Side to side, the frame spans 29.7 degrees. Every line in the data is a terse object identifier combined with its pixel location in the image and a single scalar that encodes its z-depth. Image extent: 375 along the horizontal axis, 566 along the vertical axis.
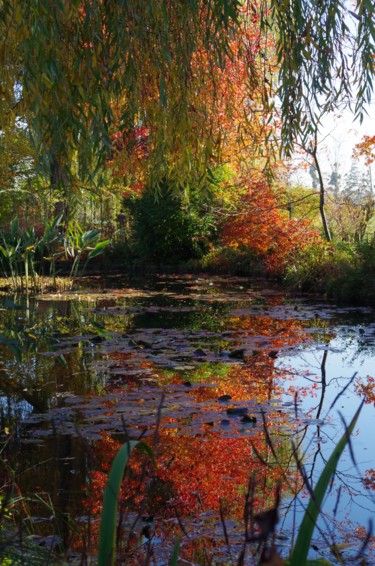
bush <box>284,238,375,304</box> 12.44
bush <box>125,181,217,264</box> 20.30
